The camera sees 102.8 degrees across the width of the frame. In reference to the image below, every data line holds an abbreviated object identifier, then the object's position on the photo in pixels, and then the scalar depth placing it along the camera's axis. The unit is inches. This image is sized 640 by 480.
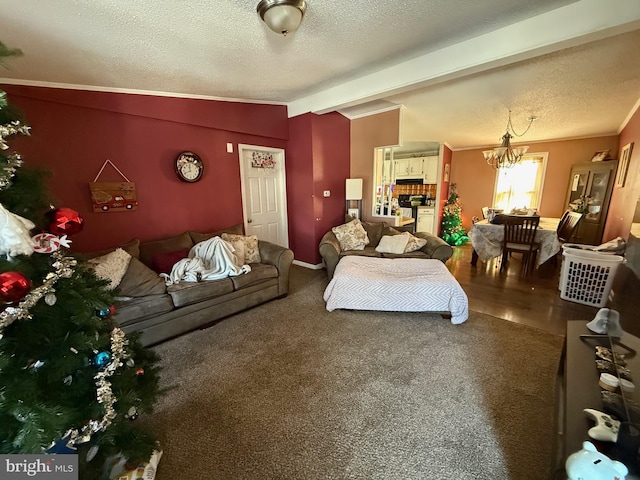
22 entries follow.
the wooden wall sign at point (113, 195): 106.0
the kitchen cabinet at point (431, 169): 241.0
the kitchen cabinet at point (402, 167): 263.1
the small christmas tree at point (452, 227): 242.5
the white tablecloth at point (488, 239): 161.0
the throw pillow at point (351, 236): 153.0
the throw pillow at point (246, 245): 124.8
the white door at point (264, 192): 156.9
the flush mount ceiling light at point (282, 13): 62.1
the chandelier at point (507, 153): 163.9
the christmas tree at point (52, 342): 29.6
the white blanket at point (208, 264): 102.1
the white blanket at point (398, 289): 102.1
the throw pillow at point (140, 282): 88.4
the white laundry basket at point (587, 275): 106.6
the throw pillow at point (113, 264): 84.1
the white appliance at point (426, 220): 235.0
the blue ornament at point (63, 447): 35.8
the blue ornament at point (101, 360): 38.7
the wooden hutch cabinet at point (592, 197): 182.1
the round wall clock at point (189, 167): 126.8
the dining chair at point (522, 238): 146.9
